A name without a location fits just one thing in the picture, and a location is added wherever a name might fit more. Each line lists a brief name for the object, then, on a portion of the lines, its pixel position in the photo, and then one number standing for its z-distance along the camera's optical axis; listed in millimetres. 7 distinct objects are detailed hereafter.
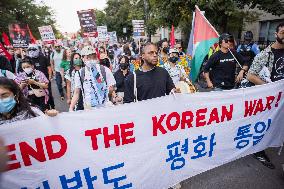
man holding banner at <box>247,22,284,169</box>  3748
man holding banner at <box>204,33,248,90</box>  4852
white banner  2580
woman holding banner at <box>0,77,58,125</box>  2660
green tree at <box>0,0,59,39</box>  30106
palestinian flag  5281
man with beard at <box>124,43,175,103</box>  3396
